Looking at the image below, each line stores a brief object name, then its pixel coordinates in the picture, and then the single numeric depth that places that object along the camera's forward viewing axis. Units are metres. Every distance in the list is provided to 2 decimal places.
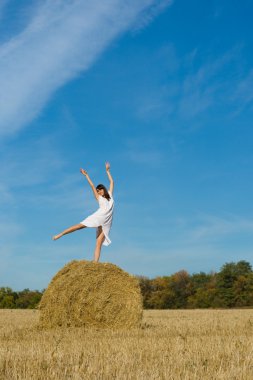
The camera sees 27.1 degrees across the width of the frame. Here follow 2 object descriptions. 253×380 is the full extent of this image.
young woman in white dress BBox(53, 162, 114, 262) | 11.39
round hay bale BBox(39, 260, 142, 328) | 10.08
